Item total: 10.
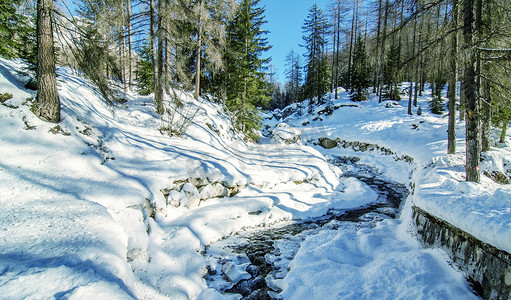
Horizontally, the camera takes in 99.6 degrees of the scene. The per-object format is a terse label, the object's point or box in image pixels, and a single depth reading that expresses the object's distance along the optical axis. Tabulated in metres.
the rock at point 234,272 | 4.13
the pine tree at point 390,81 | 24.38
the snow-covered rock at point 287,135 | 18.20
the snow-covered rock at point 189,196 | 6.09
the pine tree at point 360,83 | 25.20
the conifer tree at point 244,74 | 15.25
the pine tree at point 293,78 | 42.84
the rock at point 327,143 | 19.72
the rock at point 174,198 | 5.81
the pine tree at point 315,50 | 28.69
